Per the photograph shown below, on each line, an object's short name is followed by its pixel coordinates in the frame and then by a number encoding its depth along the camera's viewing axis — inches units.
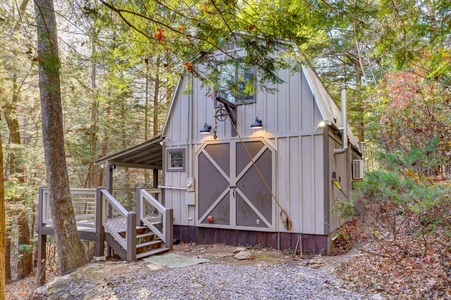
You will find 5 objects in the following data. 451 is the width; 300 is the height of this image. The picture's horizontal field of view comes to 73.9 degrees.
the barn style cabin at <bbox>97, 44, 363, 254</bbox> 248.8
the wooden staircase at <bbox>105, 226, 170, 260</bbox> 240.4
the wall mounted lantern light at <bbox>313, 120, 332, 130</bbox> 241.4
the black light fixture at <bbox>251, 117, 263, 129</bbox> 264.5
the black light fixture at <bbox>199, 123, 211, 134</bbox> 291.6
